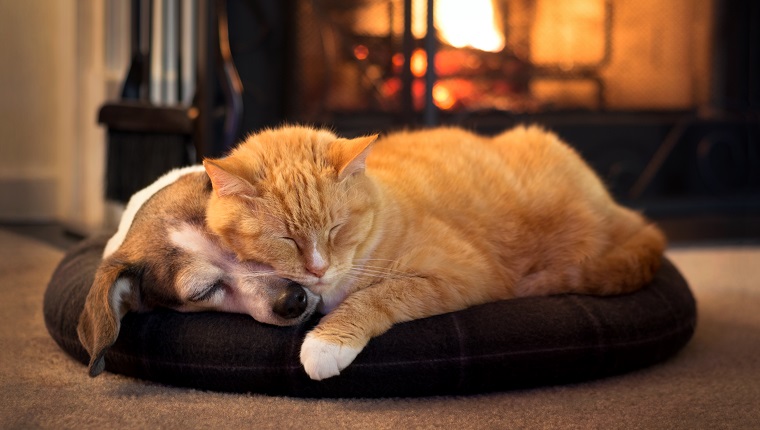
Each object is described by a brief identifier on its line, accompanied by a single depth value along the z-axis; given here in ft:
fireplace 10.82
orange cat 4.86
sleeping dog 4.98
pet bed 5.06
